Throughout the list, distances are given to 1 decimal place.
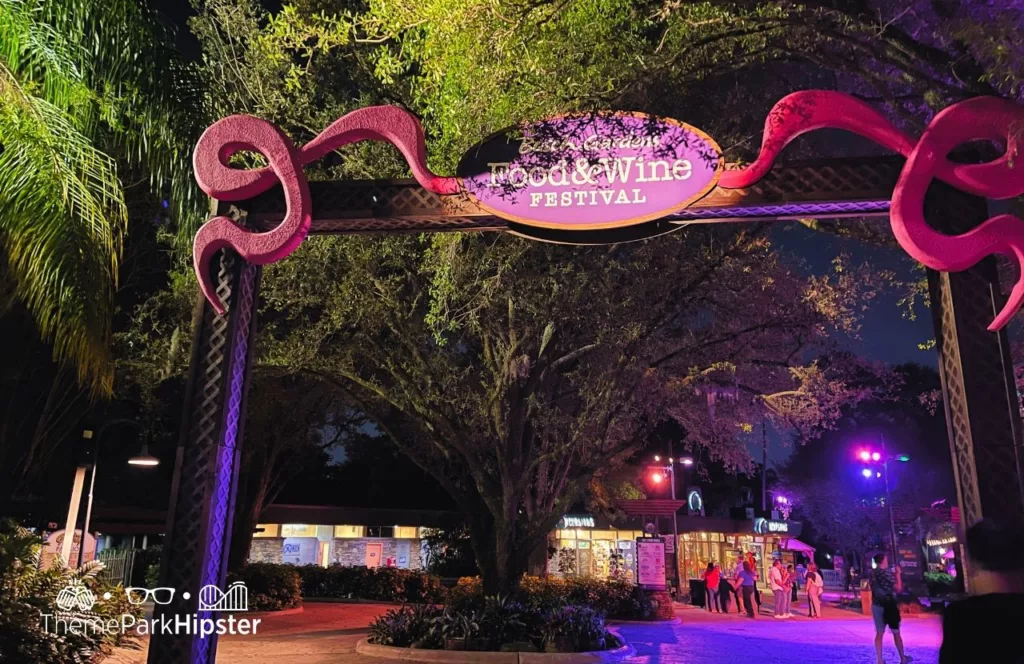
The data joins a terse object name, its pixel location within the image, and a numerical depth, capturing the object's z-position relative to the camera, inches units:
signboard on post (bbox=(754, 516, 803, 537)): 1316.4
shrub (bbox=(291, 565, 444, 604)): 935.7
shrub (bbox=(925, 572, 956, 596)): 975.0
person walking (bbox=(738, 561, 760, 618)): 806.0
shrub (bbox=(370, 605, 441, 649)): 477.1
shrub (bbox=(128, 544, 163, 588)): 885.5
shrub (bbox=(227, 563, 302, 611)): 773.3
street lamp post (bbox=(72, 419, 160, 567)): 575.2
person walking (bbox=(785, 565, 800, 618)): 830.9
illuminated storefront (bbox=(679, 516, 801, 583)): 1264.8
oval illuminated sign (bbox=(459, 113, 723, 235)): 232.1
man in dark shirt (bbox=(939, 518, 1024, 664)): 100.8
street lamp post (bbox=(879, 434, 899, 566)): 844.8
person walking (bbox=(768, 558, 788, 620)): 807.1
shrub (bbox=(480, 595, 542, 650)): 469.7
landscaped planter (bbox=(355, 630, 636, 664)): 449.7
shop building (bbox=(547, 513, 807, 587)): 1189.7
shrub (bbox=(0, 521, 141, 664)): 251.6
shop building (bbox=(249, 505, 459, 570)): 1175.0
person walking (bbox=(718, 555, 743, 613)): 869.3
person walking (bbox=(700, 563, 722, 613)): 875.4
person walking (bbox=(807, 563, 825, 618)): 812.6
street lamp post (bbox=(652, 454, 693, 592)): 1050.3
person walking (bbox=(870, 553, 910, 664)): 424.2
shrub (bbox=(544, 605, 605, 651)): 474.9
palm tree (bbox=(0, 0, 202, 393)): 255.4
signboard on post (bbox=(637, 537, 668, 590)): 788.0
